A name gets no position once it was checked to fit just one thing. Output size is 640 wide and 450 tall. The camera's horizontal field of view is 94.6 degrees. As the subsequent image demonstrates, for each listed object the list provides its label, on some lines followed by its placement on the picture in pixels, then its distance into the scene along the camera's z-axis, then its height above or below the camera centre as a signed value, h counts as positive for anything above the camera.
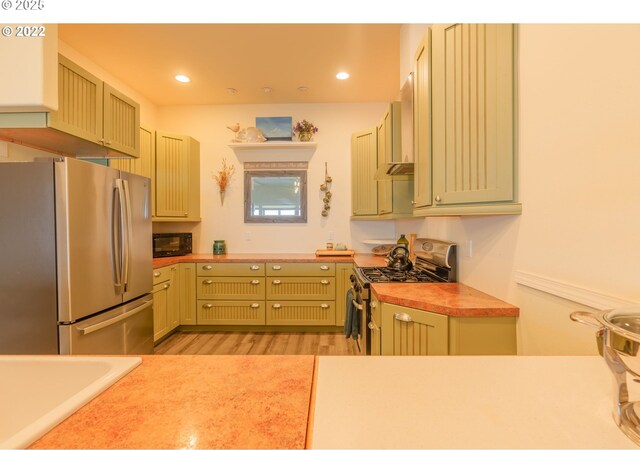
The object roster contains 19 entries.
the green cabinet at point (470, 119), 1.36 +0.50
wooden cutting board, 3.46 -0.39
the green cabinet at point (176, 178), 3.32 +0.50
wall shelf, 3.64 +0.94
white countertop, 0.48 -0.35
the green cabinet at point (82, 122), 1.70 +0.66
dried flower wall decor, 3.84 +0.59
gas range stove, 2.00 -0.39
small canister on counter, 3.72 -0.35
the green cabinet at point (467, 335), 1.37 -0.54
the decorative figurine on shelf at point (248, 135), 3.70 +1.08
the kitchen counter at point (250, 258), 3.23 -0.43
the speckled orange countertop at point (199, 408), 0.47 -0.35
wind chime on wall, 3.80 +0.38
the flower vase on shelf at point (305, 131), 3.73 +1.13
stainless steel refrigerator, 1.59 -0.21
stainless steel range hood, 2.28 +0.43
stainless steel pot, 0.49 -0.24
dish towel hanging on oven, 2.46 -0.85
